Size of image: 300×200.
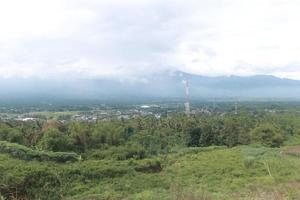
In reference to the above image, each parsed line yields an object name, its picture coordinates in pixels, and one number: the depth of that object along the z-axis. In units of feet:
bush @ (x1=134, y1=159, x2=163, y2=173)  54.23
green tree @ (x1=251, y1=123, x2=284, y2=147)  86.38
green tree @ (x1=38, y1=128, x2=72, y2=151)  68.33
